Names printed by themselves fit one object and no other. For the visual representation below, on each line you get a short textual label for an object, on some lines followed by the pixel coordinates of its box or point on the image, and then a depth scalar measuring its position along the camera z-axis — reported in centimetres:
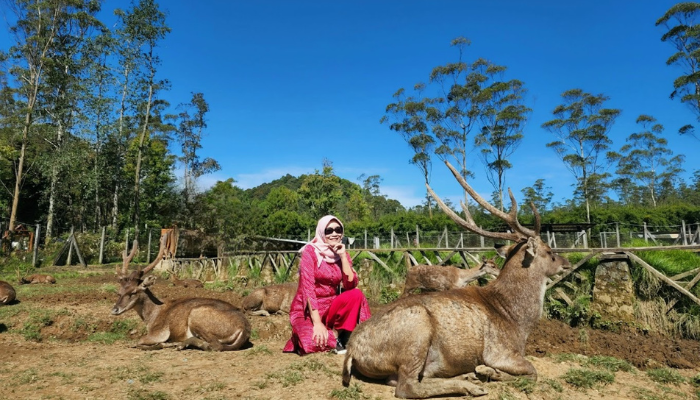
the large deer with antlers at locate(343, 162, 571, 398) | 428
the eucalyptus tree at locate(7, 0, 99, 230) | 2888
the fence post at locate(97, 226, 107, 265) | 2769
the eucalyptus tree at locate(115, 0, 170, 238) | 3368
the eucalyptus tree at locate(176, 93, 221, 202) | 4512
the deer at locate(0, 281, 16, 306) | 1079
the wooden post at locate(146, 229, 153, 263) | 3069
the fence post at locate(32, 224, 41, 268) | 2288
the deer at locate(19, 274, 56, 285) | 1648
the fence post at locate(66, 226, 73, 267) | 2547
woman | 561
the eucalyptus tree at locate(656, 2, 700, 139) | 3164
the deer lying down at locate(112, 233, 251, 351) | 703
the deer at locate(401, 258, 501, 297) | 1019
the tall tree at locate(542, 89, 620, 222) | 4422
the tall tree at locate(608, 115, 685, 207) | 5781
